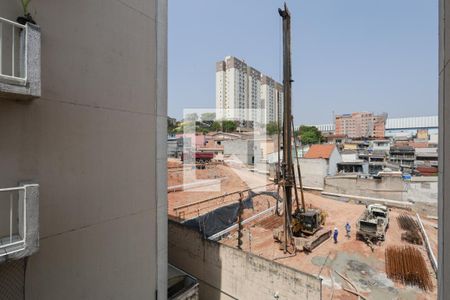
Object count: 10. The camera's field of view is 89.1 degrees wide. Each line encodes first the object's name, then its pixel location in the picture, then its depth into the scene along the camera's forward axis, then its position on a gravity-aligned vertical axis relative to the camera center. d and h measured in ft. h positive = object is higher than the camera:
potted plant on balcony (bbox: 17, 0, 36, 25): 8.57 +5.11
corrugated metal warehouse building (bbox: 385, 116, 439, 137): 305.16 +36.35
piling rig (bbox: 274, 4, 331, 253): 33.06 -5.95
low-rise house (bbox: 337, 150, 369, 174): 92.43 -7.17
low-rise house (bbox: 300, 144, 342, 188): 79.15 -5.45
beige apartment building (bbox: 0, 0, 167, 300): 8.71 -0.05
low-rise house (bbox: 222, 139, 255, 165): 107.32 -0.77
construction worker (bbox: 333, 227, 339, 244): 36.20 -13.62
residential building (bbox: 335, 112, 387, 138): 280.82 +34.08
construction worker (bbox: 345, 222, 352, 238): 37.96 -13.34
